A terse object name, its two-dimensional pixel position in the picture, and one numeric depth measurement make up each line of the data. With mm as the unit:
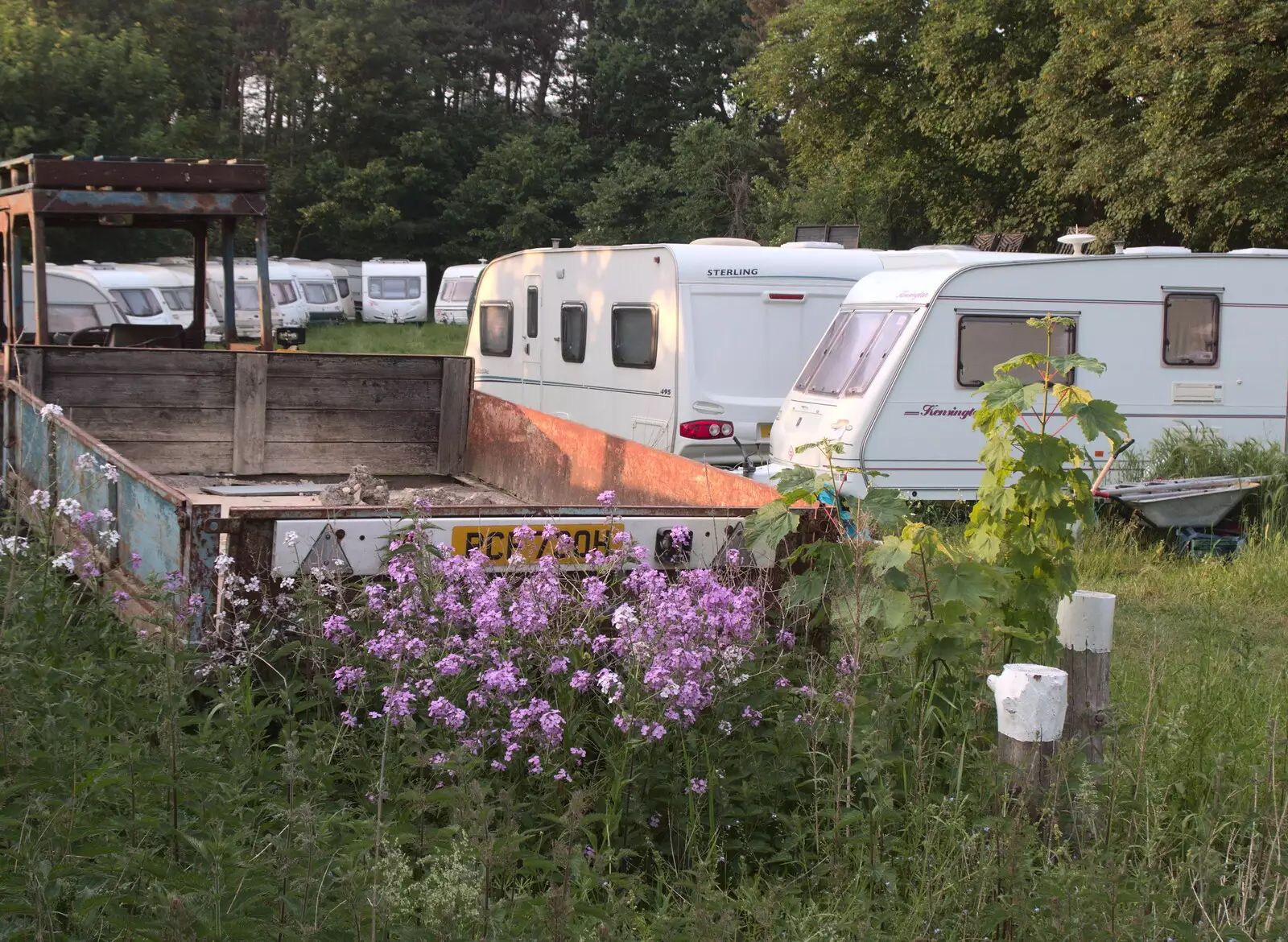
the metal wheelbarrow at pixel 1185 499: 9695
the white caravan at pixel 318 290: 40000
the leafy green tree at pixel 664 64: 50125
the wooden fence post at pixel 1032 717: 3795
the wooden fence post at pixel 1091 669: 4266
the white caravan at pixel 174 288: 28078
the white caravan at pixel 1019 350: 10344
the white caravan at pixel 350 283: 42406
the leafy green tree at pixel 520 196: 46219
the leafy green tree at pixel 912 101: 22625
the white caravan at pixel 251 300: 31828
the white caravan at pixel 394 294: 41250
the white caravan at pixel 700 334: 11672
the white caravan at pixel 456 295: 39062
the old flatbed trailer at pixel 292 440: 5703
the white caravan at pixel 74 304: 22281
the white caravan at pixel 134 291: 26797
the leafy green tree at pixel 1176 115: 17062
